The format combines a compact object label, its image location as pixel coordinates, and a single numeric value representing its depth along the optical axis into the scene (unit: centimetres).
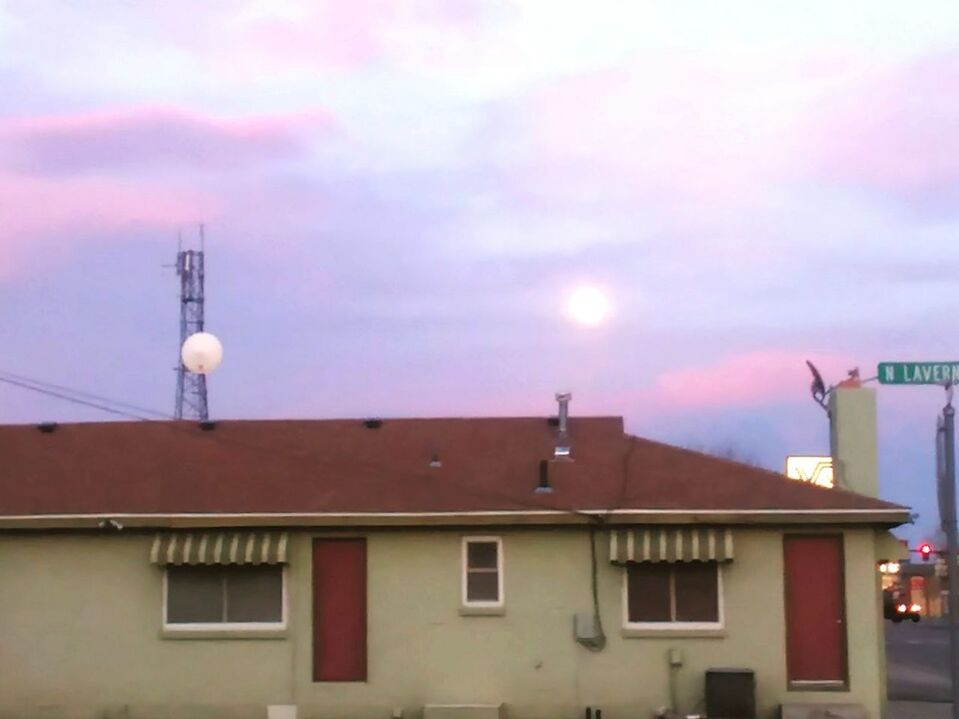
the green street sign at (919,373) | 1402
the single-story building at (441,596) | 1892
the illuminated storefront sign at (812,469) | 2719
